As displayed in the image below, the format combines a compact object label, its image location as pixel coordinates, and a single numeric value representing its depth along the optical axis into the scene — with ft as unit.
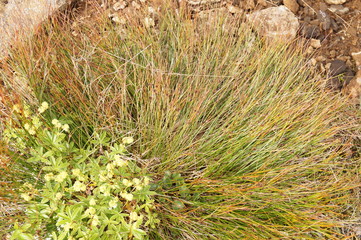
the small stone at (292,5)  10.39
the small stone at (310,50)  9.79
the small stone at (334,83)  9.09
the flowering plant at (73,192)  5.30
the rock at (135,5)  10.51
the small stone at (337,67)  9.30
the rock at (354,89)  8.92
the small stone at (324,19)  10.04
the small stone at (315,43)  9.86
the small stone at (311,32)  9.95
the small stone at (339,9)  10.32
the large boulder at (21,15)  8.66
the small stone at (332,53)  9.74
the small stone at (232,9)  10.29
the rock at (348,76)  9.25
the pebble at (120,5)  10.63
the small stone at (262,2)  10.47
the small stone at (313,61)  9.56
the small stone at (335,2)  10.44
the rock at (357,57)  9.45
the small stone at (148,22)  9.07
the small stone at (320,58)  9.65
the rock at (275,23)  9.63
